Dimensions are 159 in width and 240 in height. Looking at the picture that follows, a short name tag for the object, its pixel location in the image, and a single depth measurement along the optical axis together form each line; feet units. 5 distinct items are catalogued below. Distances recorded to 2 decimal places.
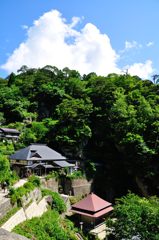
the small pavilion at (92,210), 100.37
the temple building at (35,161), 122.62
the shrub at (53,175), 121.19
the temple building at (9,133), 153.17
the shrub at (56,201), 98.99
